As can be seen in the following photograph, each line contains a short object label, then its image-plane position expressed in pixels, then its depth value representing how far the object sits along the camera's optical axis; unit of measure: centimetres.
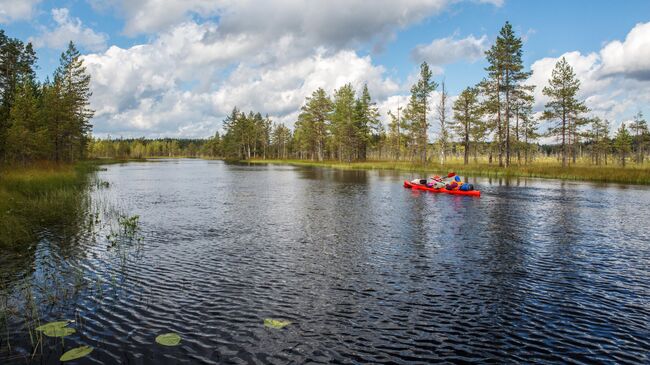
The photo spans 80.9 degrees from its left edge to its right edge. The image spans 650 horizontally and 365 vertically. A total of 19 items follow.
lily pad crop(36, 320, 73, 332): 832
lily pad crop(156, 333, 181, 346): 791
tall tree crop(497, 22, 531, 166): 5956
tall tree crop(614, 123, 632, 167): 8904
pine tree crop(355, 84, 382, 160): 9666
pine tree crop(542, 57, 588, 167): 6066
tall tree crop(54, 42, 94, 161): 5704
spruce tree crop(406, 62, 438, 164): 7469
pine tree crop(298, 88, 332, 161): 10725
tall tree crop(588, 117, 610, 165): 9767
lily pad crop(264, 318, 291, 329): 881
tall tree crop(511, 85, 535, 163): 6020
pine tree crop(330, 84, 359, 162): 9118
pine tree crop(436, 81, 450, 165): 7088
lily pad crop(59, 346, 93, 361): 726
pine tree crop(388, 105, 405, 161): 9859
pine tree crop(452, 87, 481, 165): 7369
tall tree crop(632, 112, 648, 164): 9569
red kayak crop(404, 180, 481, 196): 3415
